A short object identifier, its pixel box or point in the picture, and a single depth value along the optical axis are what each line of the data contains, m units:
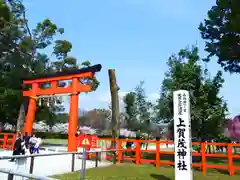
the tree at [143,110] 24.81
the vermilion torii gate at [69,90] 13.10
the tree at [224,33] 11.35
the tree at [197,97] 12.56
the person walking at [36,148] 11.83
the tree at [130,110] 26.43
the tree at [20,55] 18.94
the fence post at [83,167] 6.05
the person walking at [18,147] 8.84
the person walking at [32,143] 11.67
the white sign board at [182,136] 5.87
